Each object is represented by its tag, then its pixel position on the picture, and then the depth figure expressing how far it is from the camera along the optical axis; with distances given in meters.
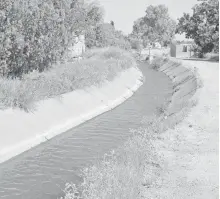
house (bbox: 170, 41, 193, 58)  91.00
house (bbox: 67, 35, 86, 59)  40.75
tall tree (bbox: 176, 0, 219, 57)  66.56
